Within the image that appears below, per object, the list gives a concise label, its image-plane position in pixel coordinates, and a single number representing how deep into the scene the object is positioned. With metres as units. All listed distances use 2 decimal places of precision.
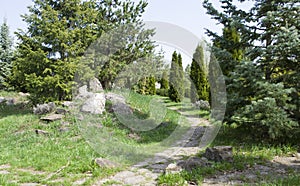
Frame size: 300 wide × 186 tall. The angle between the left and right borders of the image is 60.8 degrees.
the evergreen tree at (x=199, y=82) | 13.23
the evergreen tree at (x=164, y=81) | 21.18
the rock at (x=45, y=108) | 8.45
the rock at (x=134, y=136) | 6.71
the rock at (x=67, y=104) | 8.56
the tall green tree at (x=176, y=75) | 16.62
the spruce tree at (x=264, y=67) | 4.85
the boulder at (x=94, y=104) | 7.80
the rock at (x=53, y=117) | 7.50
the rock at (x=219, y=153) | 4.37
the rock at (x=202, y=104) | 12.19
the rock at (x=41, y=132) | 6.58
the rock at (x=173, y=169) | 3.78
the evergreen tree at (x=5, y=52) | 15.51
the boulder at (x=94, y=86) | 10.35
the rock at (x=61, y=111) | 8.04
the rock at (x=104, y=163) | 4.15
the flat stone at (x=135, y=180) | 3.60
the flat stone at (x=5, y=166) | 4.49
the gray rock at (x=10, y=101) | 11.55
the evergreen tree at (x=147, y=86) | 18.20
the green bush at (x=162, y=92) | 19.90
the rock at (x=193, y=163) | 4.03
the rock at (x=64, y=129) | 6.74
